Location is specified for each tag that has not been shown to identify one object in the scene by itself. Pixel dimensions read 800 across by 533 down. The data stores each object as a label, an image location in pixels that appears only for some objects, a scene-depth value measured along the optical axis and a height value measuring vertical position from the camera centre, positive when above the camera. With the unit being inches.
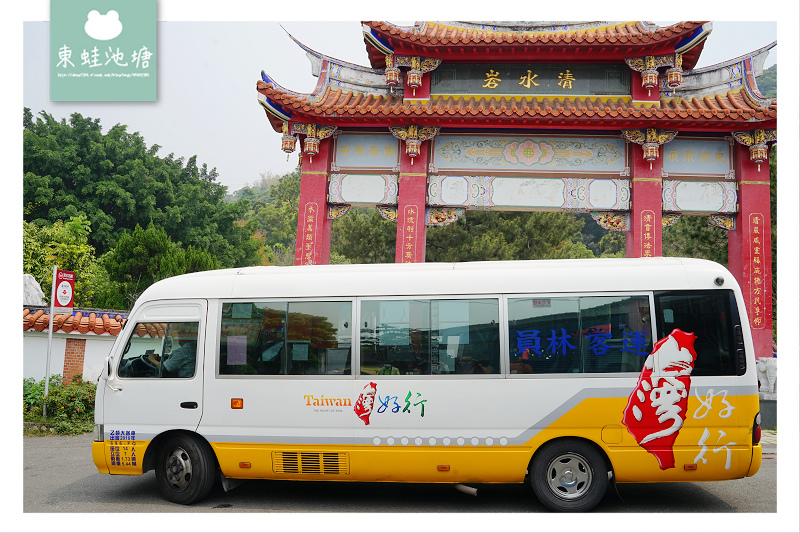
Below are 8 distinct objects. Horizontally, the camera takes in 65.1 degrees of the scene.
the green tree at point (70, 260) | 800.9 +31.4
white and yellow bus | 242.7 -38.4
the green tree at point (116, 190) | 1138.7 +182.0
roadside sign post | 440.1 -6.5
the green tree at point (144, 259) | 823.1 +32.6
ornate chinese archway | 466.6 +112.6
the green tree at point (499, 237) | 783.7 +62.3
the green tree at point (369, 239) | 839.7 +61.4
